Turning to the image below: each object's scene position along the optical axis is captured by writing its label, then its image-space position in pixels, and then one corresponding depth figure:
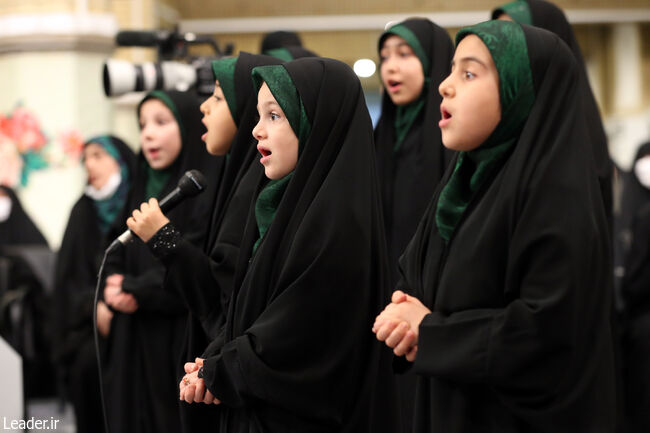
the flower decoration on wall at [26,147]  14.53
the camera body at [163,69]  7.56
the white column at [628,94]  20.81
